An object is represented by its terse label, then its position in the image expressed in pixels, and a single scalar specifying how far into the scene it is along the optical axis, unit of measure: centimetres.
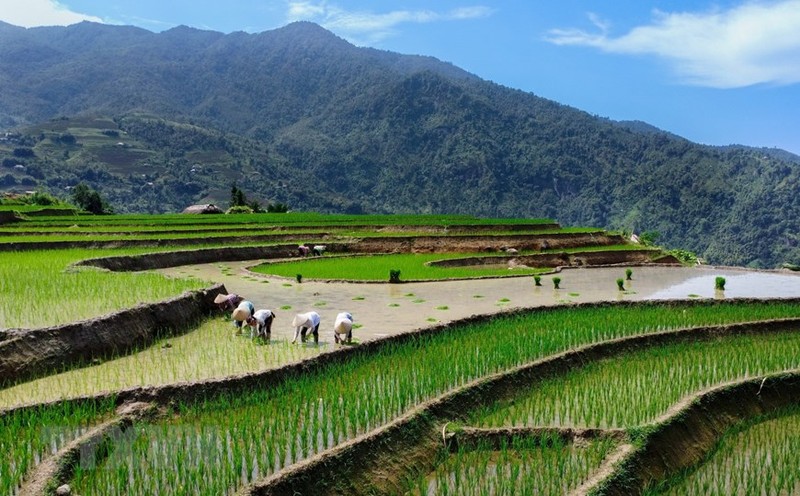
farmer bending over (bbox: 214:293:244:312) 1236
